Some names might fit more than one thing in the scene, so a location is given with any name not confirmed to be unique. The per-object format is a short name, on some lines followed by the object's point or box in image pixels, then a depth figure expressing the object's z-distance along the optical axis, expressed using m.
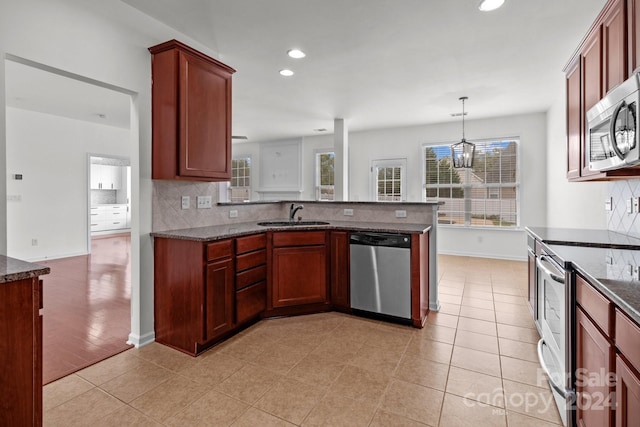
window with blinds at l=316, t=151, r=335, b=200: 7.87
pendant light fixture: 4.42
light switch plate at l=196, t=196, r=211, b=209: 3.04
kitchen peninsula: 2.43
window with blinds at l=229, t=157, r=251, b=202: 9.00
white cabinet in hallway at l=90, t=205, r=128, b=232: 8.55
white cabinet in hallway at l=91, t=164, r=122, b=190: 9.05
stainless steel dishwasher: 2.90
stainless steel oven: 1.56
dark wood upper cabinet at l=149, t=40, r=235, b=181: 2.53
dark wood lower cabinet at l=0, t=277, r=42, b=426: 1.14
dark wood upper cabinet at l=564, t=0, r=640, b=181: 1.76
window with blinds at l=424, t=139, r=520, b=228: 5.97
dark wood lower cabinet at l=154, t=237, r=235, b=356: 2.38
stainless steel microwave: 1.44
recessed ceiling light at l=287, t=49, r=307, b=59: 3.30
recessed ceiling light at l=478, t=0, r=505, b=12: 2.43
